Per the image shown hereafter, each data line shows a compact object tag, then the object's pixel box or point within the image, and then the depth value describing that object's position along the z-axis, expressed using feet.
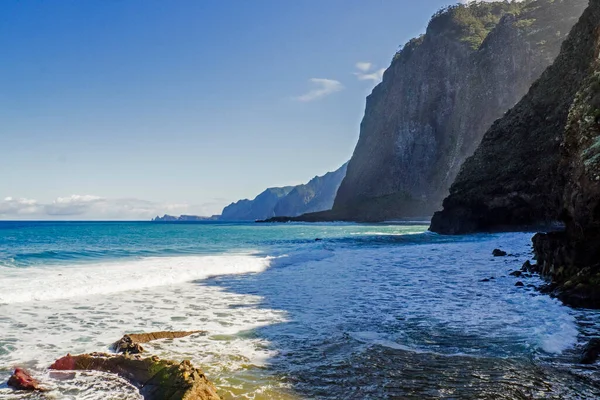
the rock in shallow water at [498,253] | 75.72
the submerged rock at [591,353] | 22.19
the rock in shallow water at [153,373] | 17.90
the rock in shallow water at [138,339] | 26.32
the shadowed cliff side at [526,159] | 94.22
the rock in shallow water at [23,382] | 20.74
